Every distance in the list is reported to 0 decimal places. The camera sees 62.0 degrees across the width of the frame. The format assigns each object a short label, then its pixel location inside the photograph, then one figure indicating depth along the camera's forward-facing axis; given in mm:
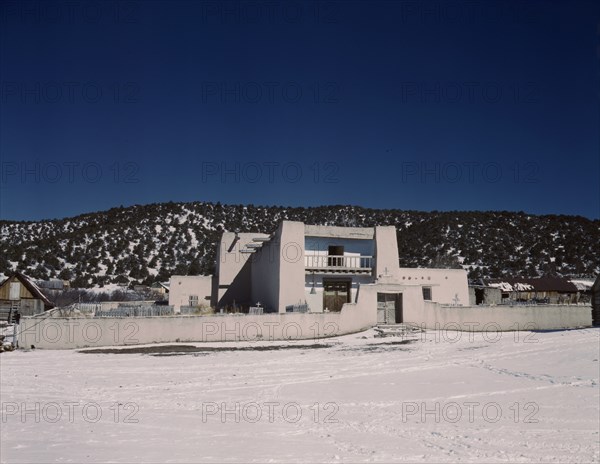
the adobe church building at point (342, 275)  28344
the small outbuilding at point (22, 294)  39844
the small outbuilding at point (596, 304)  29494
